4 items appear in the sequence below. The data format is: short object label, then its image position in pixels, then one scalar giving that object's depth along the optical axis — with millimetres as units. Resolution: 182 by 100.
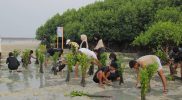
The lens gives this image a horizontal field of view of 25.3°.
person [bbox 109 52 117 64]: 15630
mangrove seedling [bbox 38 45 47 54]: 21462
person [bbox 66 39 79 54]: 17581
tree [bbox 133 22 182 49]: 23898
